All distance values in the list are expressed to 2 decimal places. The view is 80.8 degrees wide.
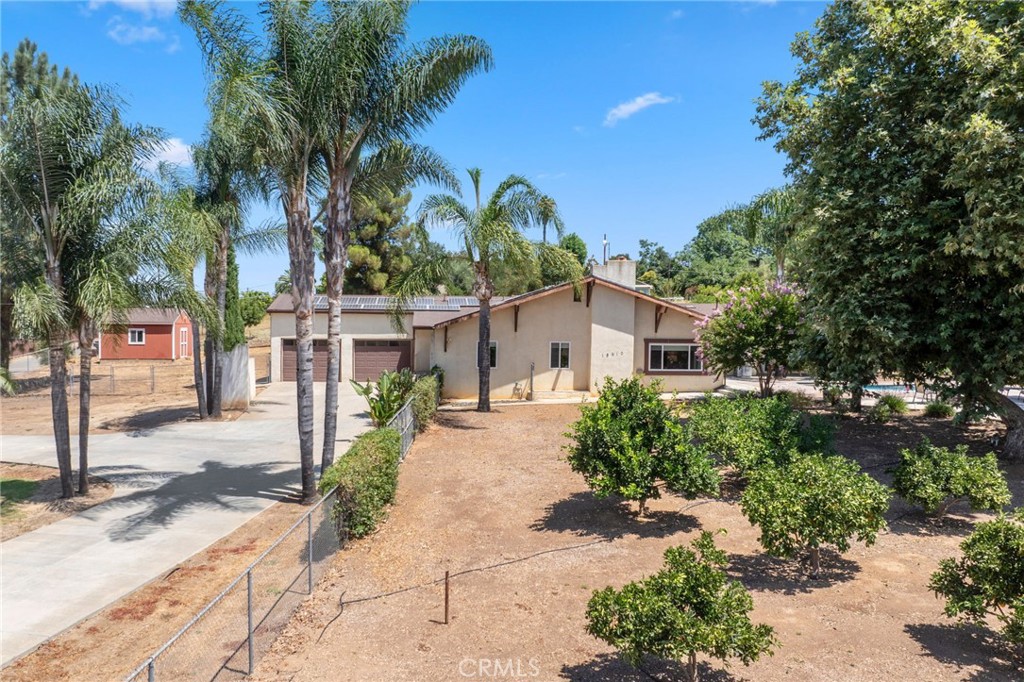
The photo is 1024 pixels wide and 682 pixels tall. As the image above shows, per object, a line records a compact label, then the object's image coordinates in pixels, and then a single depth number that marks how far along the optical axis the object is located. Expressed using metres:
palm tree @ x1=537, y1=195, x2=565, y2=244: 19.64
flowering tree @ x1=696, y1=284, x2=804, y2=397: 19.03
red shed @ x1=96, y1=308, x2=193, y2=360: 40.84
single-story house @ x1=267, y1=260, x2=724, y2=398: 25.17
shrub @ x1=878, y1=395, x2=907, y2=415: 19.50
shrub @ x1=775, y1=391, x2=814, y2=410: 21.81
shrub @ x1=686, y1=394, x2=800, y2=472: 10.34
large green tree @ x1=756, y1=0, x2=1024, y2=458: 10.52
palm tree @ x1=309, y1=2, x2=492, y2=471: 11.63
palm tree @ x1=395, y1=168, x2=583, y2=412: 19.27
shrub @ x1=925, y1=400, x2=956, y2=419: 18.83
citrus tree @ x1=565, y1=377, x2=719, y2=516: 9.24
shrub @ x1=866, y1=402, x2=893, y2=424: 18.47
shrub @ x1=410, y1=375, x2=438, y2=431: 17.44
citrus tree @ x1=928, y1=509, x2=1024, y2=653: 5.80
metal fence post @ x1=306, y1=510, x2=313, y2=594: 7.75
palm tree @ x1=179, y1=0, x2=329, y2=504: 11.00
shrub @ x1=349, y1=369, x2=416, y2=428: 17.16
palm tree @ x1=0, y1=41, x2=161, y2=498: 11.70
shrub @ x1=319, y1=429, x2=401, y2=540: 9.52
